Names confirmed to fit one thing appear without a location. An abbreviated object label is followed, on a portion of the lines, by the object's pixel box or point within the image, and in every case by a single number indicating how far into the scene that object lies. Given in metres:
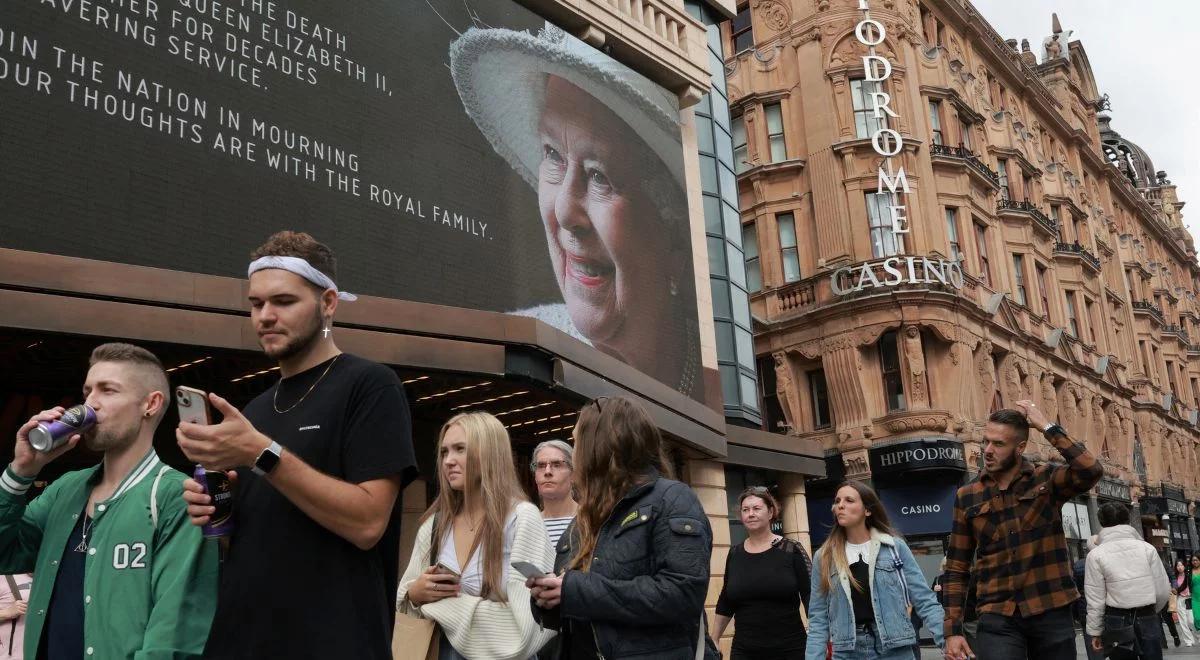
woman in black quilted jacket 3.74
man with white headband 2.83
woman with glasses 6.33
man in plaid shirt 6.25
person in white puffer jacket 8.09
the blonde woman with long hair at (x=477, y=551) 5.04
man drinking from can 3.40
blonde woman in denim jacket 6.93
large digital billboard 10.67
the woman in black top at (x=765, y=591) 7.55
